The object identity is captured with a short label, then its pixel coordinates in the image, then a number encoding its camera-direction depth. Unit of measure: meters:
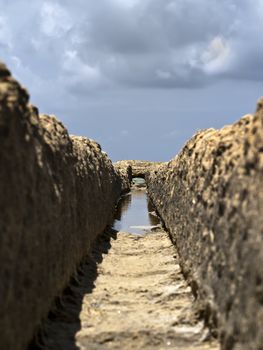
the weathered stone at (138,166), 69.81
